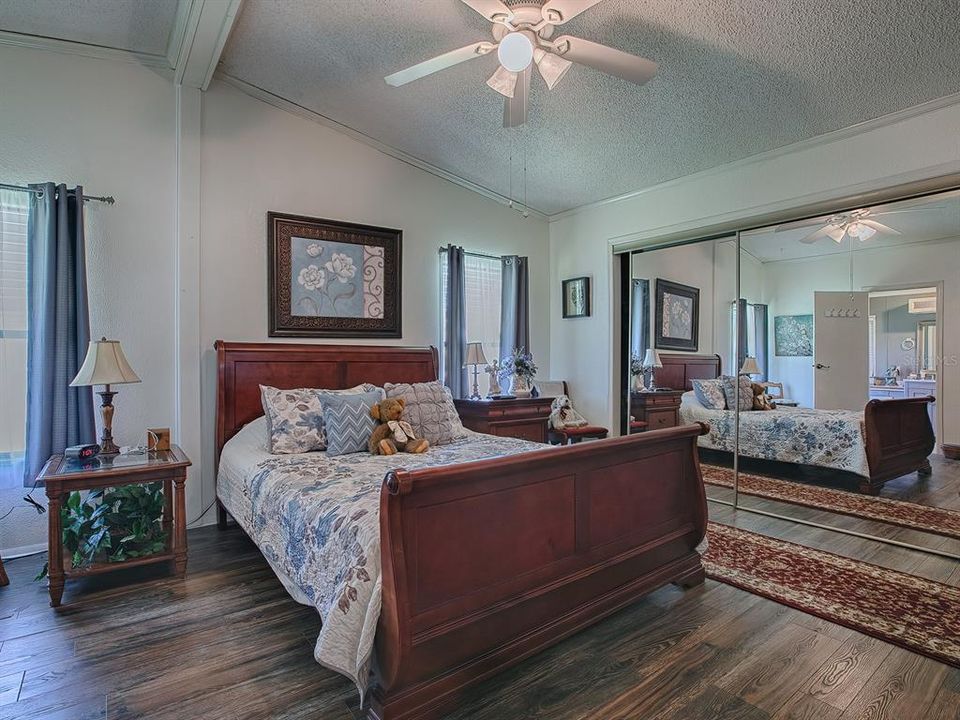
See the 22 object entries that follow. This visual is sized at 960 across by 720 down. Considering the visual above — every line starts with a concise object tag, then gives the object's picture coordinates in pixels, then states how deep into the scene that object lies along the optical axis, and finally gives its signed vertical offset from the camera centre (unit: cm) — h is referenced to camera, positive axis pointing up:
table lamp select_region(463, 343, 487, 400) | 477 +0
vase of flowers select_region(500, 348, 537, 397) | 501 -16
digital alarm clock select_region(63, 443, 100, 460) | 294 -55
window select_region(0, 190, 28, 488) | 313 +12
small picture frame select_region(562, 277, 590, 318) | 534 +61
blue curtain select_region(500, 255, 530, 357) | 529 +49
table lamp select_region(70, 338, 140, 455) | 286 -10
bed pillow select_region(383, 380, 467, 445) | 356 -39
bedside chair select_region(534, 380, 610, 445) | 505 -77
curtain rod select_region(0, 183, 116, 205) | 315 +101
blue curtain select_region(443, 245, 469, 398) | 481 +31
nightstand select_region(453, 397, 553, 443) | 457 -55
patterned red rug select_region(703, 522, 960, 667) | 230 -121
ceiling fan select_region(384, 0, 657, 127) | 229 +145
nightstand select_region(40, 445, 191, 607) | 257 -66
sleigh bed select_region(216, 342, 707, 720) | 169 -79
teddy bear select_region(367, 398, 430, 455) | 320 -49
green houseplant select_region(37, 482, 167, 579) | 281 -95
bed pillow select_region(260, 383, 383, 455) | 324 -42
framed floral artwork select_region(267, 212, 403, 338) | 400 +62
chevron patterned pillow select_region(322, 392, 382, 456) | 321 -43
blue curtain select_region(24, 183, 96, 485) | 308 +19
